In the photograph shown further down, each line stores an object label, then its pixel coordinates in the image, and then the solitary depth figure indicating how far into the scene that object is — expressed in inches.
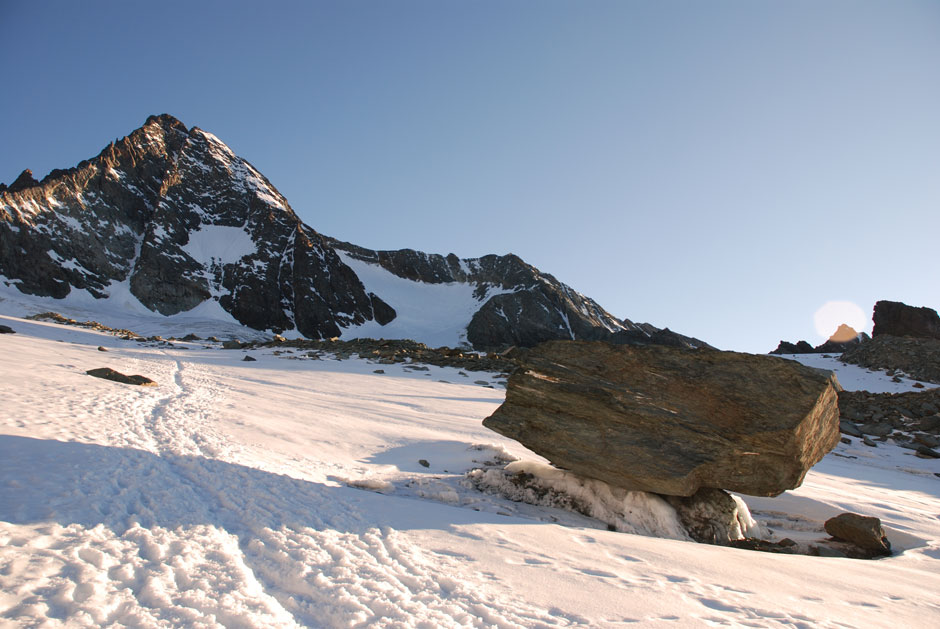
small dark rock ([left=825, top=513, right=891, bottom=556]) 268.7
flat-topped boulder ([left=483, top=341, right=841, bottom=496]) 286.8
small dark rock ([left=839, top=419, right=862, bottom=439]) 742.0
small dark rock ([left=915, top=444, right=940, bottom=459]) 636.6
